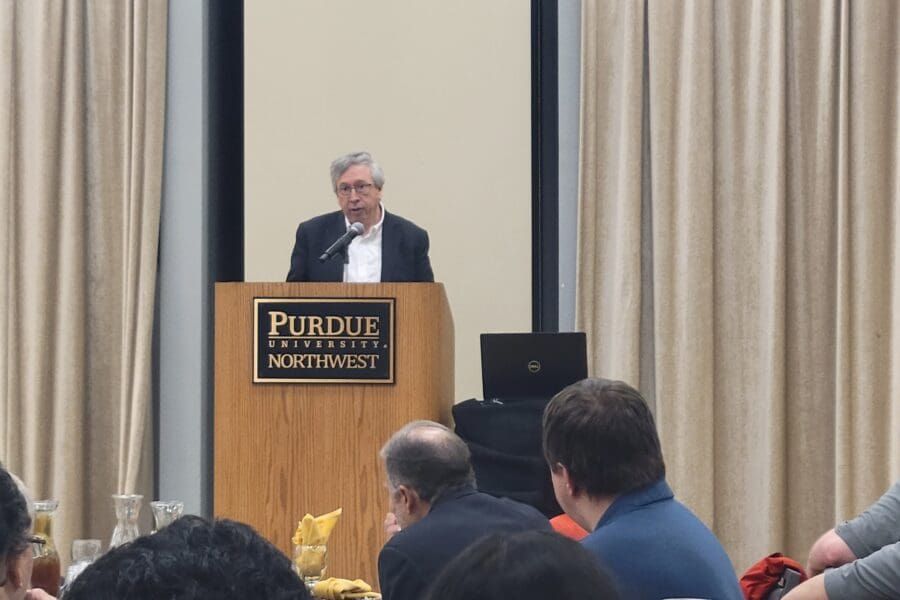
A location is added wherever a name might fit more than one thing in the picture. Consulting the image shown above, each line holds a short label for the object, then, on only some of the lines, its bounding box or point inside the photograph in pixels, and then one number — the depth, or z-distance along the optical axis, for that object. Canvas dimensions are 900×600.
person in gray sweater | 5.42
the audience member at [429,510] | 5.25
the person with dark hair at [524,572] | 2.02
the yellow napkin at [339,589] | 6.02
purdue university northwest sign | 7.34
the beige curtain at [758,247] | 10.00
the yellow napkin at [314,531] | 6.30
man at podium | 9.10
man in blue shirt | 4.67
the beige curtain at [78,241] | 10.80
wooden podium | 7.24
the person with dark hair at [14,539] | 3.49
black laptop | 8.10
